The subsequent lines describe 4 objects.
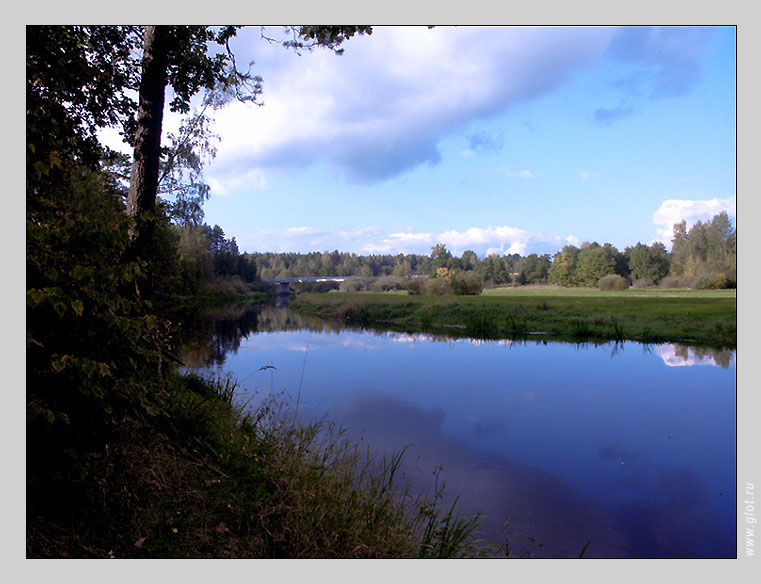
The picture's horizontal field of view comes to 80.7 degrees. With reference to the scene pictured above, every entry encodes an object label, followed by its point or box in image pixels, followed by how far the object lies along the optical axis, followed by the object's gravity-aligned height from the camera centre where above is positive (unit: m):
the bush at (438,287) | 38.31 +0.31
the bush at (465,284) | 38.88 +0.57
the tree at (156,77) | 5.19 +2.55
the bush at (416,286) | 39.16 +0.40
